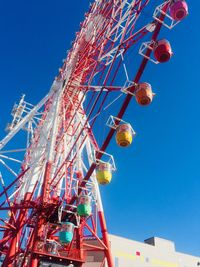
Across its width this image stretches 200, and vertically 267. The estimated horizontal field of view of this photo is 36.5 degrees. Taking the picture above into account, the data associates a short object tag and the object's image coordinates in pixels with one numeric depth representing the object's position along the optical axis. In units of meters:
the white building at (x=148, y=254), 30.30
